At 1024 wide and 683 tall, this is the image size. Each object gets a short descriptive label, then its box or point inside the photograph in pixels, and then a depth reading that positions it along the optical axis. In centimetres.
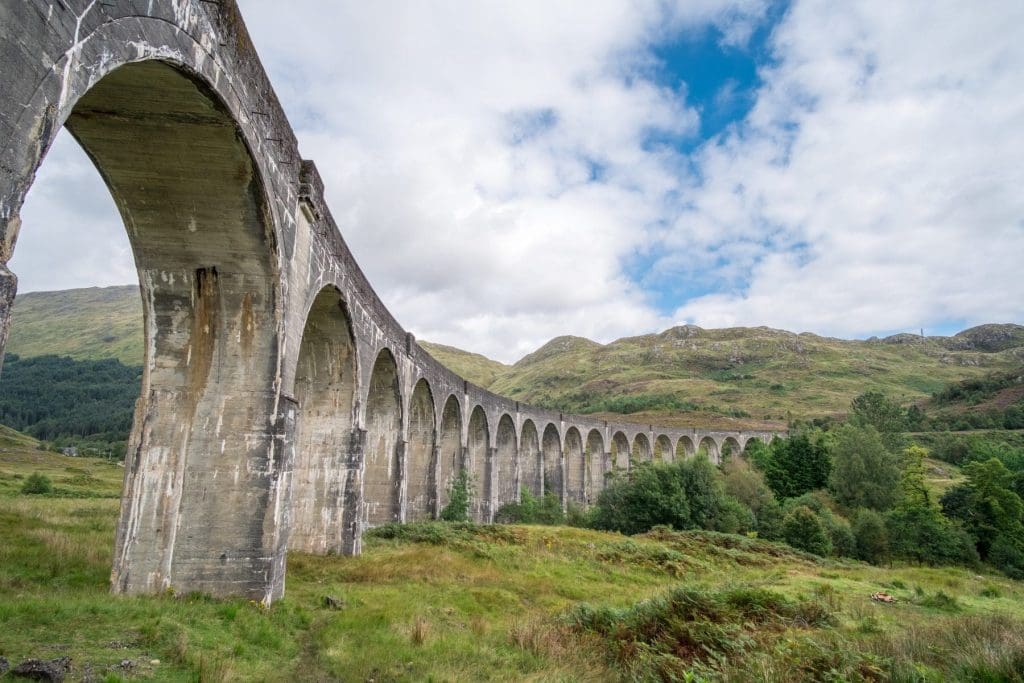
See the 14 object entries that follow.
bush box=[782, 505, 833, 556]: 2658
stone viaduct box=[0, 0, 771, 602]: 396
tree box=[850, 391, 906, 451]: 5503
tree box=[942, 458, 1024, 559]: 2950
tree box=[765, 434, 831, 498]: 4278
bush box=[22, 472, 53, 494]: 2573
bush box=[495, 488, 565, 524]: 3097
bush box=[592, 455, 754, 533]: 2800
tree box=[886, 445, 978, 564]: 2797
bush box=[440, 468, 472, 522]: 2339
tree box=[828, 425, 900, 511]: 3619
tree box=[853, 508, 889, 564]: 2891
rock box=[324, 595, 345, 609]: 900
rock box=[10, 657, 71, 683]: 449
